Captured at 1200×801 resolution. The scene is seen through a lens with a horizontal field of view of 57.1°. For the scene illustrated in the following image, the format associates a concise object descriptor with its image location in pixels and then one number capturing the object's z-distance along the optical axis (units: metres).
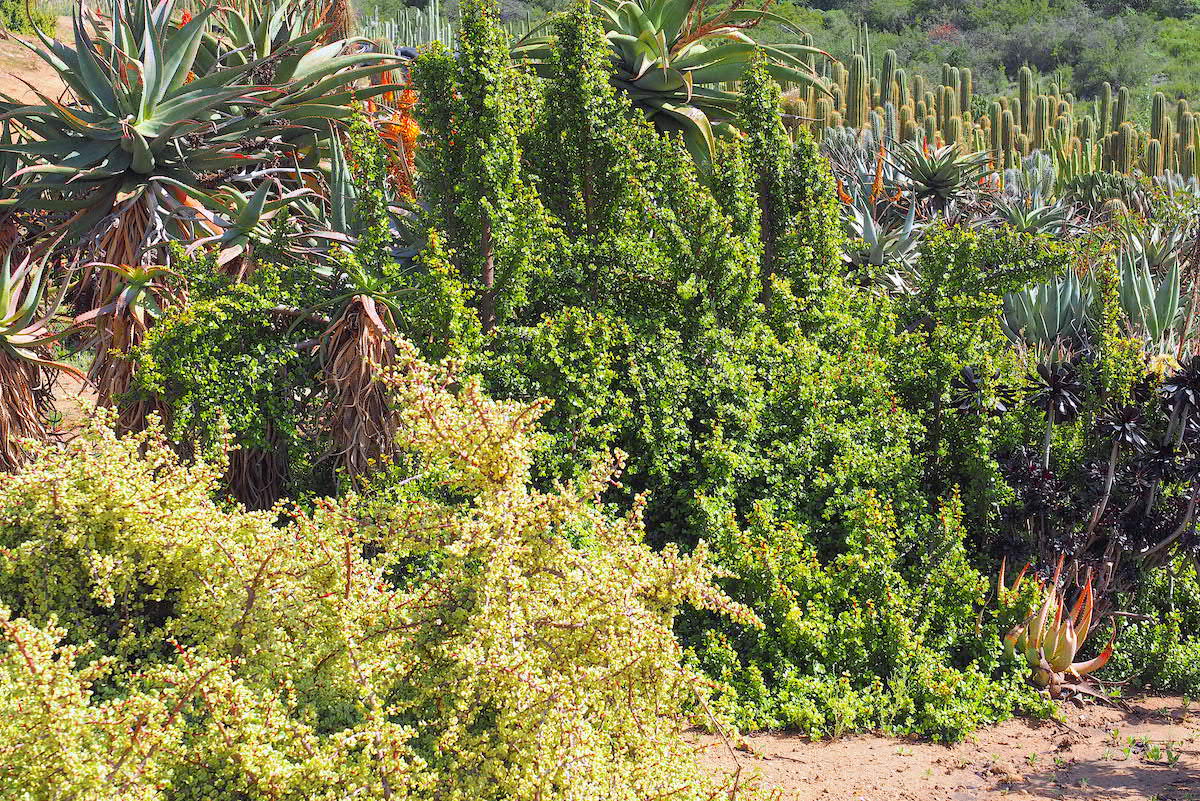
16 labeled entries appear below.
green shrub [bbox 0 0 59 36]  22.84
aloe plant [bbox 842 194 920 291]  11.12
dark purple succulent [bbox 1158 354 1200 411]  6.83
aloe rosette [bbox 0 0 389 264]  7.06
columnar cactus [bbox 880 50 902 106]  23.09
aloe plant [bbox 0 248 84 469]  6.50
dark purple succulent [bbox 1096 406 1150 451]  6.91
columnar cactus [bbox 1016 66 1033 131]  24.72
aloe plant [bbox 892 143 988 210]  14.05
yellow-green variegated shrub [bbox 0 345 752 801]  3.45
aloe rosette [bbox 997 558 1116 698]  6.57
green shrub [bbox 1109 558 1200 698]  6.80
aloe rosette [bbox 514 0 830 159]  8.75
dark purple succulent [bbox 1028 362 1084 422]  6.92
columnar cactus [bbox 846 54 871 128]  21.61
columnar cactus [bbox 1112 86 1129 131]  25.73
